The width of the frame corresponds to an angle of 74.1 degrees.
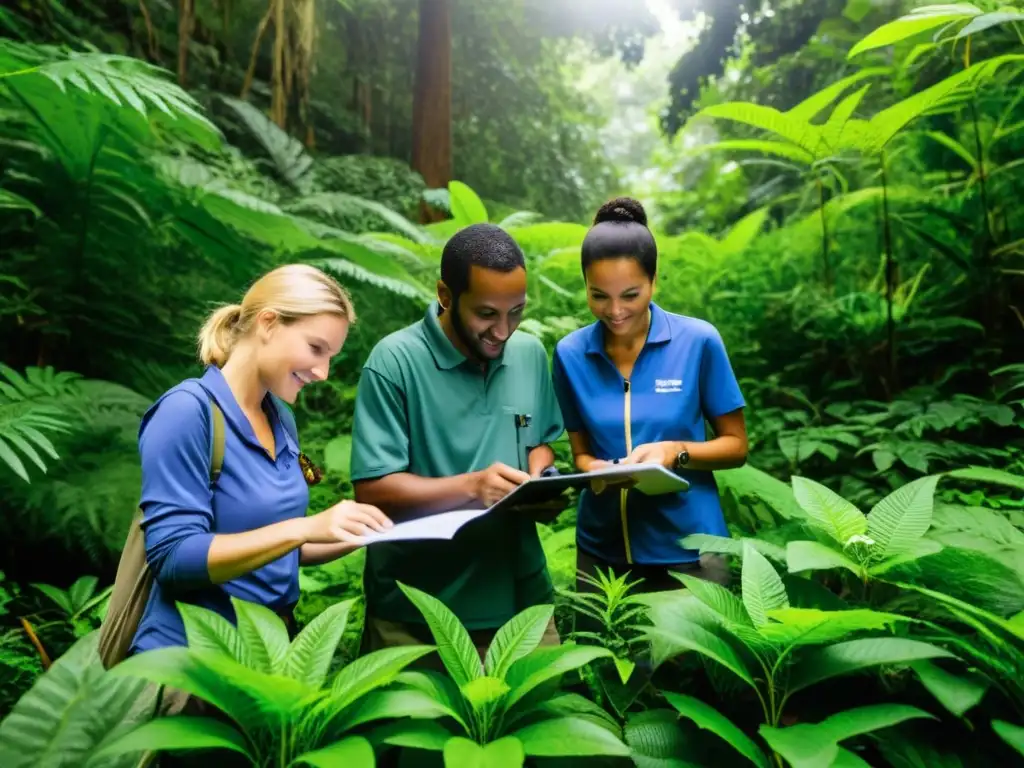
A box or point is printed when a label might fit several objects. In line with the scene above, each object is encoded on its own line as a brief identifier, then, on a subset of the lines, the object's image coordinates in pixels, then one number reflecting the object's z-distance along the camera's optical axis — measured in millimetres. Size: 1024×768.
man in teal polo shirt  1560
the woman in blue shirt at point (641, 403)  1762
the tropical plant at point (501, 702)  1111
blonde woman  1250
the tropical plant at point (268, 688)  1041
